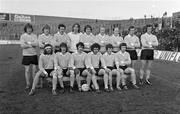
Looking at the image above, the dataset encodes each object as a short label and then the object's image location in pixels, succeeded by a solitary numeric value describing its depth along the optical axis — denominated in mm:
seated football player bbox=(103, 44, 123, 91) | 6504
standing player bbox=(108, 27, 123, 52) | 7109
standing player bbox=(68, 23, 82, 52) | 6844
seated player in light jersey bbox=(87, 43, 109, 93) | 6281
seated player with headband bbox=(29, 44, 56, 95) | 6191
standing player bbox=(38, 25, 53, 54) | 6480
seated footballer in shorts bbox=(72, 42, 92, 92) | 6324
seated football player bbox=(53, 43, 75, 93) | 6168
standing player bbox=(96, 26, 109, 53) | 7004
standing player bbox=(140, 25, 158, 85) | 7195
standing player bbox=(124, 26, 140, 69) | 7129
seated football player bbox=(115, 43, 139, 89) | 6664
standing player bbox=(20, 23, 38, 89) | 6359
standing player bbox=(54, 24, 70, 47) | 6641
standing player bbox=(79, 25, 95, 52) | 6785
